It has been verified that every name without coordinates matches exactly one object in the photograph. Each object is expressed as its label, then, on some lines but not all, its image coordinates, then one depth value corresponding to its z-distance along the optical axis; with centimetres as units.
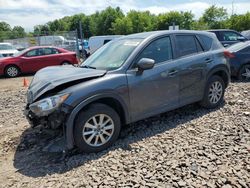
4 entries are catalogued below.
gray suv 282
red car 960
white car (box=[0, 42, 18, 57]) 1243
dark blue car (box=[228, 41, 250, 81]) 638
